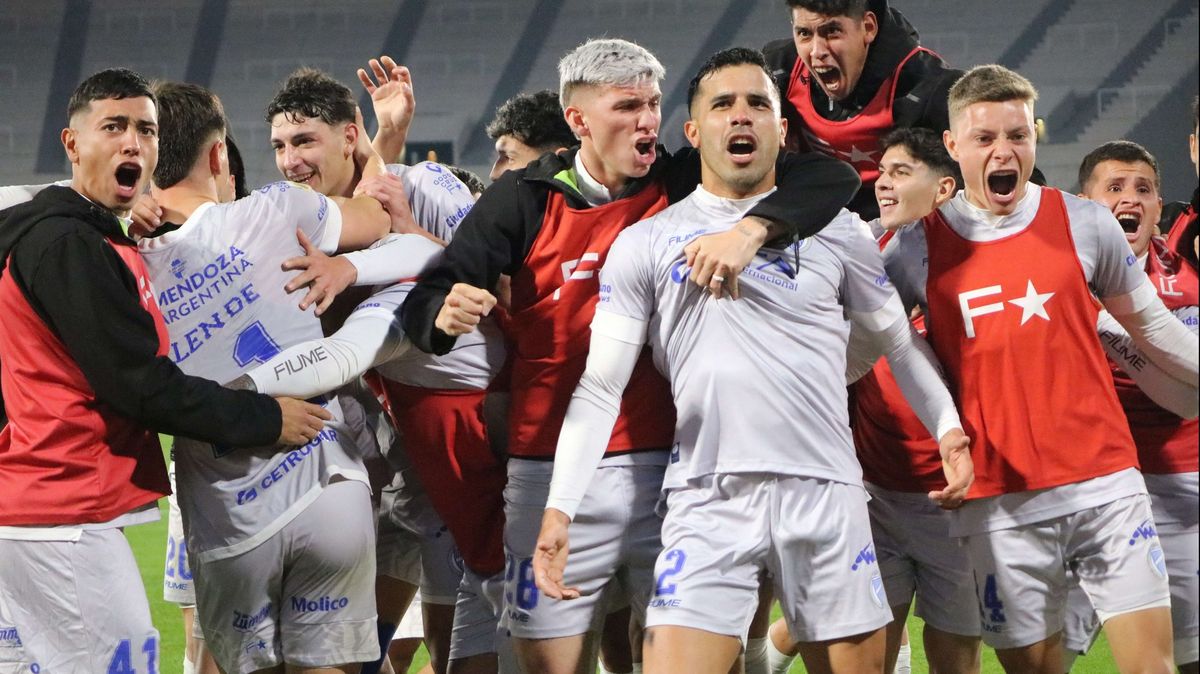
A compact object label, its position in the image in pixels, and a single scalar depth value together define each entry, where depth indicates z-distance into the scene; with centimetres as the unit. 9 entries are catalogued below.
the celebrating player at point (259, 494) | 681
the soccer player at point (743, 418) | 618
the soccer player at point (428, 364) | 733
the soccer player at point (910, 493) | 820
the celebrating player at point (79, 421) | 612
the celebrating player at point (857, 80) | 865
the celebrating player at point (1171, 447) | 794
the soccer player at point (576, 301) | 679
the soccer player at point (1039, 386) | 678
